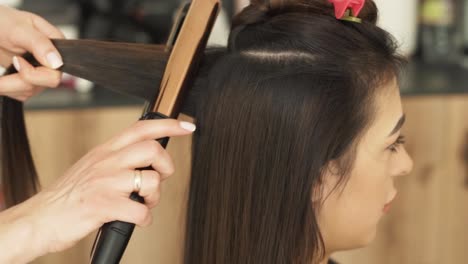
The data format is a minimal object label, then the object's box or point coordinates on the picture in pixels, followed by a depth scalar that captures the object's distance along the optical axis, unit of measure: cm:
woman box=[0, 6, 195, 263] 92
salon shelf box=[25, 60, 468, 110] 140
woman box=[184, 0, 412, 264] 103
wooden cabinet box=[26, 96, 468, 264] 141
